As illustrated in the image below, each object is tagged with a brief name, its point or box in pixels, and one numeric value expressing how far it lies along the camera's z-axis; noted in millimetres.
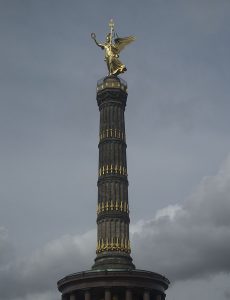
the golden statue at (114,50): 68312
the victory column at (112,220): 54875
